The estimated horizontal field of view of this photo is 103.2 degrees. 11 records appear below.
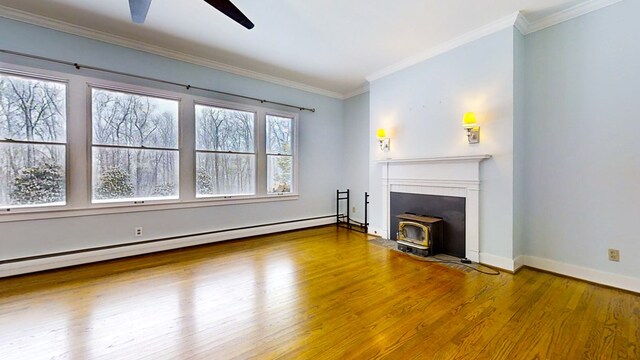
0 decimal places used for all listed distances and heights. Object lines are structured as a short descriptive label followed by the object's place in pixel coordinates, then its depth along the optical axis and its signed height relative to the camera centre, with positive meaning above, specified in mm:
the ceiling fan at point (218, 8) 1967 +1363
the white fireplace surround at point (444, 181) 3197 -41
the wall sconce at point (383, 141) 4298 +650
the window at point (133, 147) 3285 +453
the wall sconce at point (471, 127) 3102 +638
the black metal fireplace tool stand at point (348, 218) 4990 -854
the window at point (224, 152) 4055 +459
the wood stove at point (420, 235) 3412 -790
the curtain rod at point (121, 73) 2826 +1404
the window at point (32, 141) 2795 +442
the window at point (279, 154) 4801 +473
